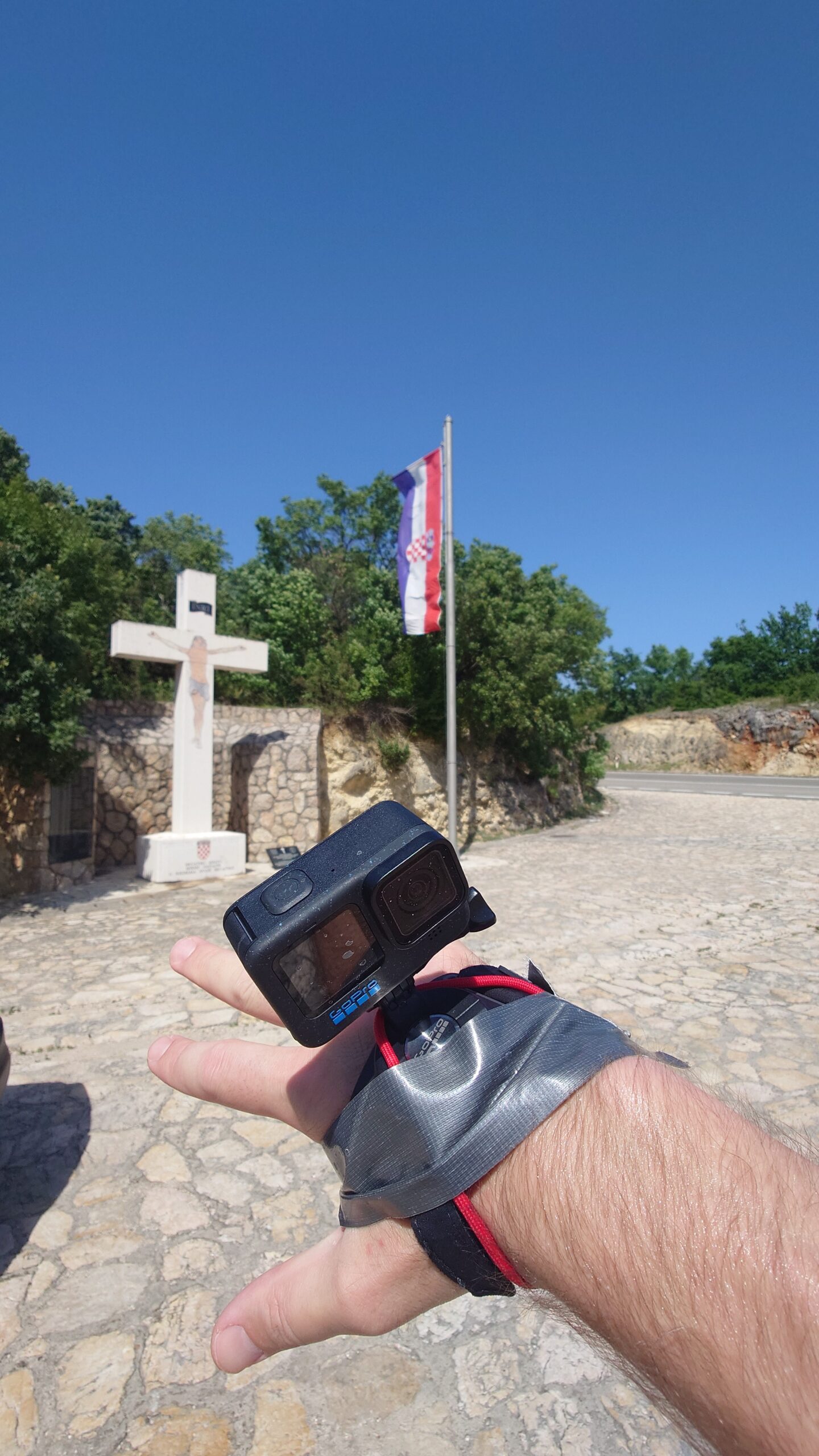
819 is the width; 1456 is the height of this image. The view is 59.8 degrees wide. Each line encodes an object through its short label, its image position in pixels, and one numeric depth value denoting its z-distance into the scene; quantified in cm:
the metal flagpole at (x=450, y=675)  1037
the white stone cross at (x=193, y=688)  955
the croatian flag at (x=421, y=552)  1023
